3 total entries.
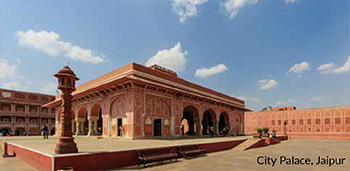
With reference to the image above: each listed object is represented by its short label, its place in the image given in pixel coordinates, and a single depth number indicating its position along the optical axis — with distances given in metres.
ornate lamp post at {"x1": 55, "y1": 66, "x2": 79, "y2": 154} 8.08
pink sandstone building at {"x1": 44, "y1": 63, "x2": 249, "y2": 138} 17.50
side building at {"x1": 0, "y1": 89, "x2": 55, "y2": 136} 42.62
